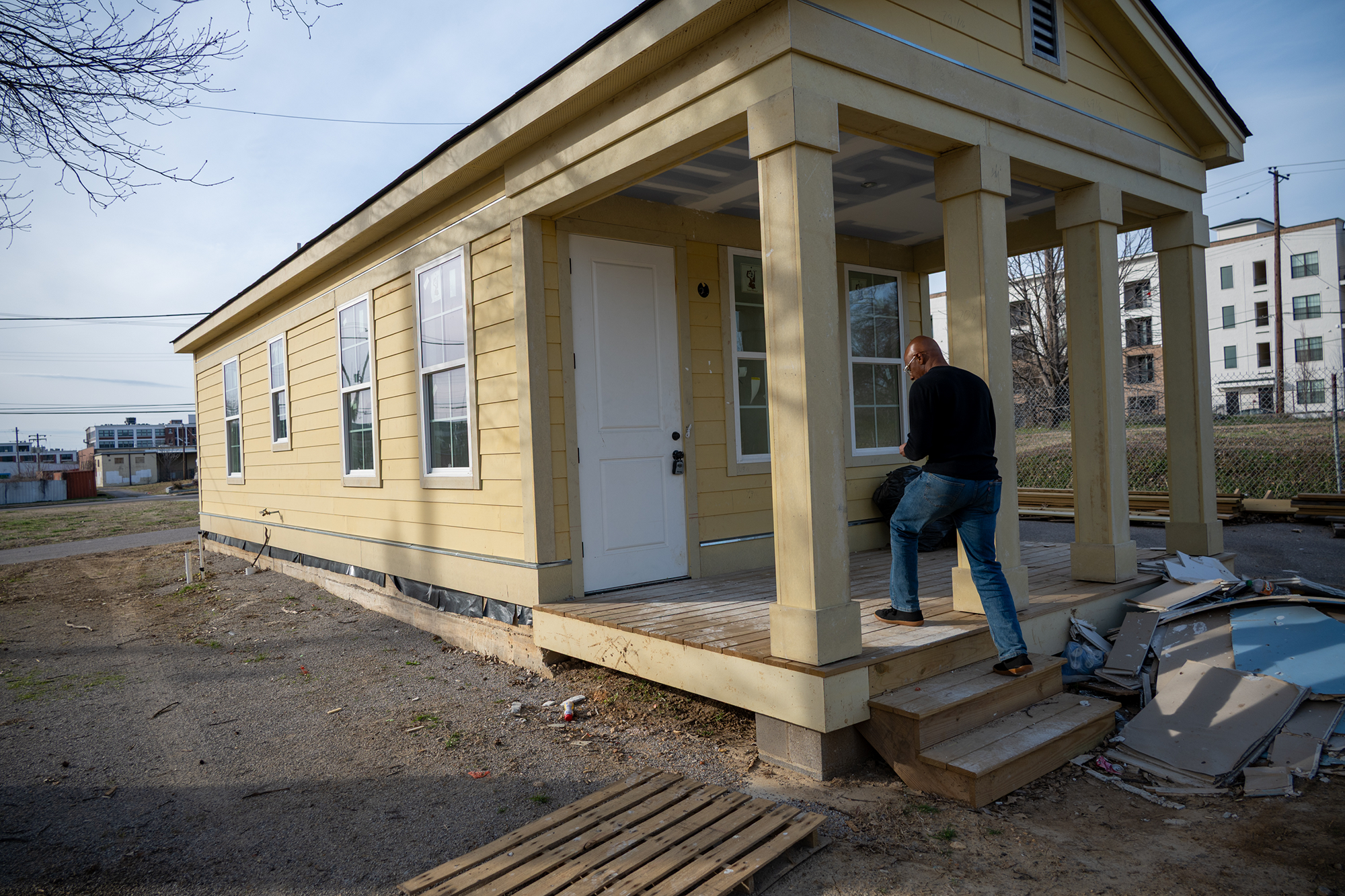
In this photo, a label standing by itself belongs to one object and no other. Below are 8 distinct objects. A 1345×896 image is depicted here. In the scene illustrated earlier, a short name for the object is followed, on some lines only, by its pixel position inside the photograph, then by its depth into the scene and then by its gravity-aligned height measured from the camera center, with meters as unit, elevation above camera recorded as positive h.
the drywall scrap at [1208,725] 3.46 -1.44
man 3.81 -0.22
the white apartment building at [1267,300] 34.75 +5.23
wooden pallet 2.63 -1.47
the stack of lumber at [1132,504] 10.34 -1.23
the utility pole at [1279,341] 24.05 +2.21
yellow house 3.60 +0.81
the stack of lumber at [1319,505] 9.65 -1.18
